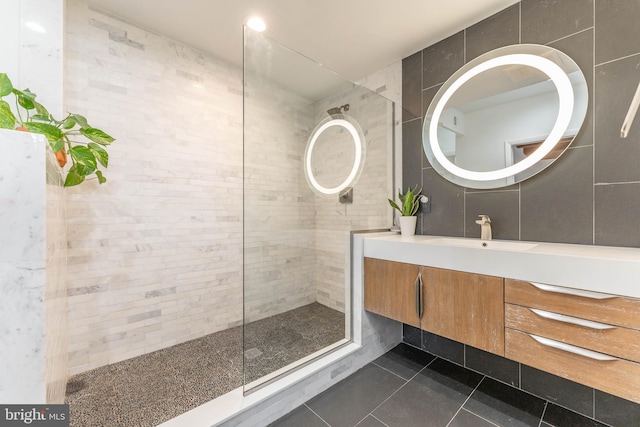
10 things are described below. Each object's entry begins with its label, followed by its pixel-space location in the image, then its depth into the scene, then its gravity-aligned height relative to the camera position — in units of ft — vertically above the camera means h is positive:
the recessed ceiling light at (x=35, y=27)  4.44 +3.33
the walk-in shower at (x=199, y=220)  4.98 -0.20
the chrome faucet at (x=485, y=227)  5.46 -0.29
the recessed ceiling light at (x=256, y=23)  5.86 +4.56
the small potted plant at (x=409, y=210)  6.66 +0.09
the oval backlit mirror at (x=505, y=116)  4.79 +2.15
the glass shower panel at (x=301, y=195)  4.91 +0.42
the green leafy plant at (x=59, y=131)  2.93 +1.09
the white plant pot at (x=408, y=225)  6.65 -0.31
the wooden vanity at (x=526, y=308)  3.18 -1.51
